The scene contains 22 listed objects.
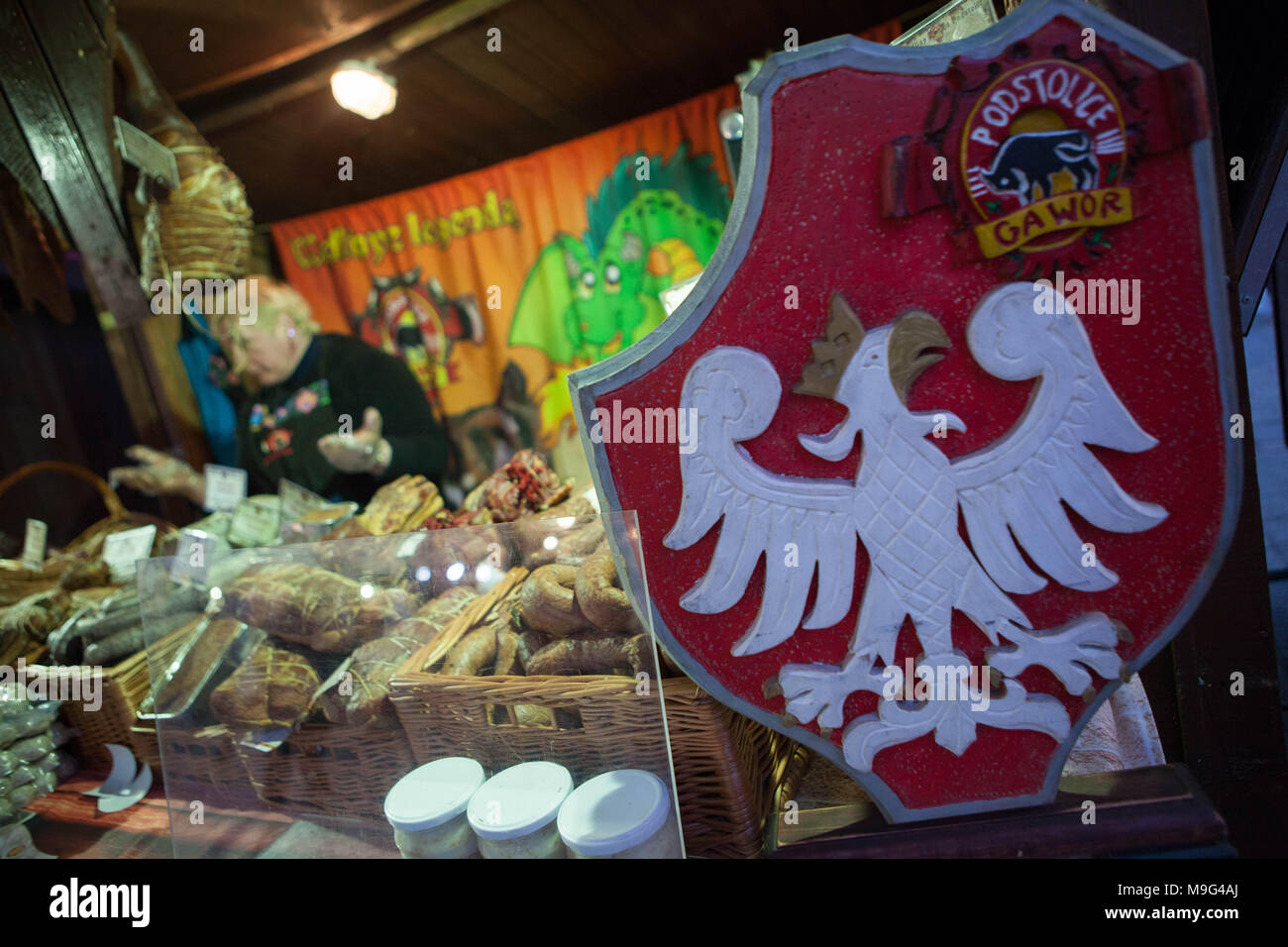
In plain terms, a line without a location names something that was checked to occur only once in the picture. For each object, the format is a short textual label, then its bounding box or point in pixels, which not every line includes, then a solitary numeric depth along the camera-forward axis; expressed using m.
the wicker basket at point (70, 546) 2.16
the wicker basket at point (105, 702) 1.58
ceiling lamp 2.70
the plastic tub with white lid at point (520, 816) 0.89
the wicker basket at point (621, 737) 0.96
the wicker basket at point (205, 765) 1.15
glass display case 0.94
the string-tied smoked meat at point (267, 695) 1.20
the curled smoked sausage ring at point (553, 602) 1.06
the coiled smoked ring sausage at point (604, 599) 1.02
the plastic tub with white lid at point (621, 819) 0.84
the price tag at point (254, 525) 2.14
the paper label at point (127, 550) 2.09
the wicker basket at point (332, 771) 1.11
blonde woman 2.70
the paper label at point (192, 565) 1.23
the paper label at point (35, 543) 2.37
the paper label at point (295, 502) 2.13
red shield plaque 0.78
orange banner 3.45
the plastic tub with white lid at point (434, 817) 0.94
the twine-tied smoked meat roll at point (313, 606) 1.17
